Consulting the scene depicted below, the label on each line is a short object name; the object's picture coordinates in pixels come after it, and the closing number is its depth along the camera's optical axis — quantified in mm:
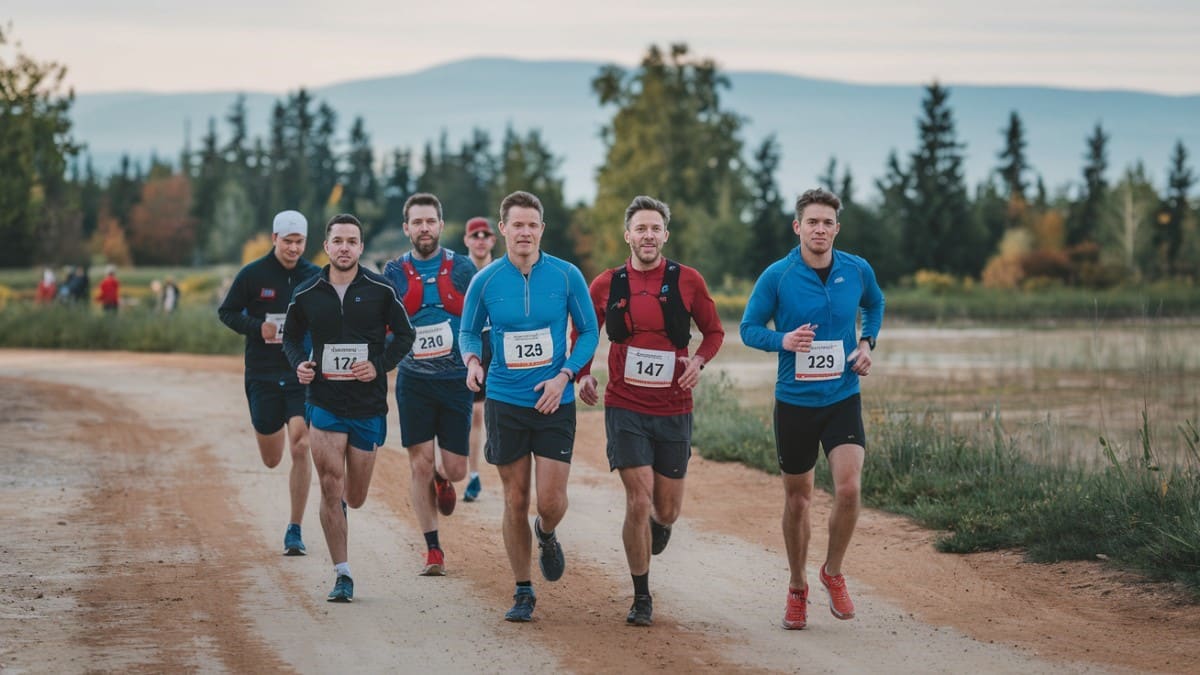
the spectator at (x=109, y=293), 41844
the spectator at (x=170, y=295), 44725
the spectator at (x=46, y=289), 48500
